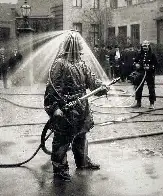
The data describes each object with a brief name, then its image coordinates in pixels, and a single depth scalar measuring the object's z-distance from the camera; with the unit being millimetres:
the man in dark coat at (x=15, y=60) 21969
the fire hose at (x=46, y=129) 5797
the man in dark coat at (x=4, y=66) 21375
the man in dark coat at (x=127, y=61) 23000
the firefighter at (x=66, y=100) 5785
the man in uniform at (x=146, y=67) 12859
